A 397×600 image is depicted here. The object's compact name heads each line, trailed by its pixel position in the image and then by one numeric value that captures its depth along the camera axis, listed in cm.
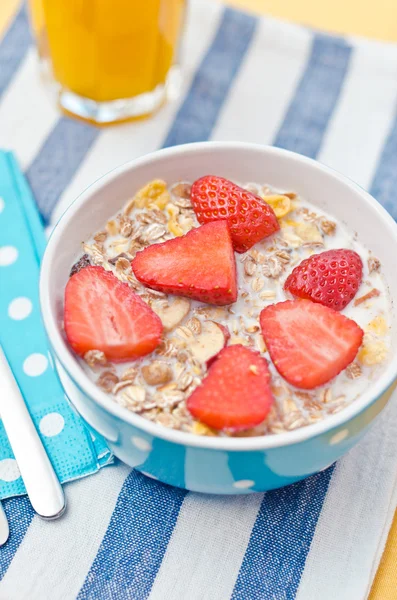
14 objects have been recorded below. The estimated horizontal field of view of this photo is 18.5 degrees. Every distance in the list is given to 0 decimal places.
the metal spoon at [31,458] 46
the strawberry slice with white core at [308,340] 43
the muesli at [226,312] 43
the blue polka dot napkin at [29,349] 47
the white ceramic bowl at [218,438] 42
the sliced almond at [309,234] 48
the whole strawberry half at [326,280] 45
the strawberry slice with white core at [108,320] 44
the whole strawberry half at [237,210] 47
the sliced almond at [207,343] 44
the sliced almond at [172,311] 45
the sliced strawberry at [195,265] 45
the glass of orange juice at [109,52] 56
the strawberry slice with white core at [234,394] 42
